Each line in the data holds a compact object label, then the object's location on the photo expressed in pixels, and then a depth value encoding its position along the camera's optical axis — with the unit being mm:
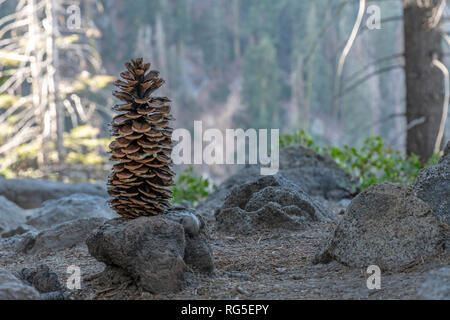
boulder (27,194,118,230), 4961
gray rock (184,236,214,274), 2582
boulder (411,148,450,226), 2859
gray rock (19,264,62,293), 2412
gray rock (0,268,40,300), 2064
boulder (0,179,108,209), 6555
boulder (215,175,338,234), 3723
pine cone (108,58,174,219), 2646
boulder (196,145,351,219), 5430
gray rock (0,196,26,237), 5085
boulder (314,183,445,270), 2465
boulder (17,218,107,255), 3754
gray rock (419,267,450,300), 1859
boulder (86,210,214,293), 2348
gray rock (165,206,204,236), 2629
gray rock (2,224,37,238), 4625
